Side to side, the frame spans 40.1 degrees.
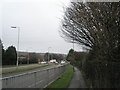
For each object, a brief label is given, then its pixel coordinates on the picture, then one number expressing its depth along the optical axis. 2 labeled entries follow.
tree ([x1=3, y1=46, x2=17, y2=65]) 47.05
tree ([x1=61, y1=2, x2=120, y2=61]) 6.80
